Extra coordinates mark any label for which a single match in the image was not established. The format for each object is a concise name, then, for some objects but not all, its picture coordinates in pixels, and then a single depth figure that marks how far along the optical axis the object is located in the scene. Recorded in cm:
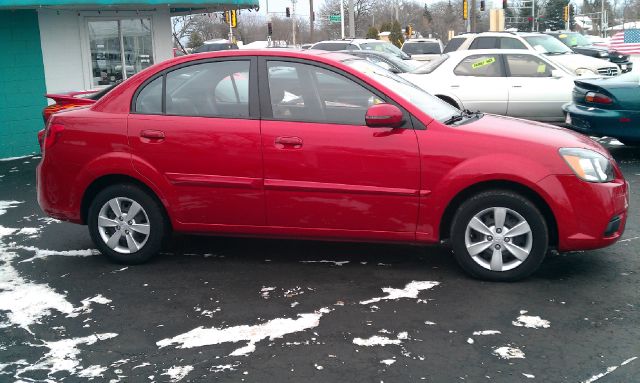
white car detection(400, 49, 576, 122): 1188
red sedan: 504
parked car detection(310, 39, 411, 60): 2406
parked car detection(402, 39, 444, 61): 2923
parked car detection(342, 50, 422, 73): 1684
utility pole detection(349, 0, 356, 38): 3594
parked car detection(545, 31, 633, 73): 2420
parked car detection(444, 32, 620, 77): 1648
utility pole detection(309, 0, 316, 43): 5603
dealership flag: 3516
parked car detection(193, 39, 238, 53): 3233
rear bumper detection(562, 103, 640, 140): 921
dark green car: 923
